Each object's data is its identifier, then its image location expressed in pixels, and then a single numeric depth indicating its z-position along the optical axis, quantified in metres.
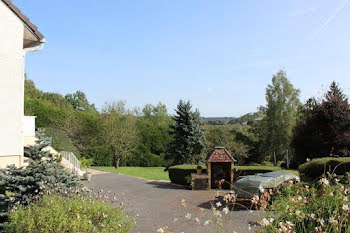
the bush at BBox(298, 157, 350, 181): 10.11
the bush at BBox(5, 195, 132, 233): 4.39
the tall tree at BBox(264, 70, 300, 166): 27.72
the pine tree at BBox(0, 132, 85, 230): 6.25
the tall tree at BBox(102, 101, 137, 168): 23.95
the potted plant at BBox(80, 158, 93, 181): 18.05
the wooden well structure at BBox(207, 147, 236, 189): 14.14
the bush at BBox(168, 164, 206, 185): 15.03
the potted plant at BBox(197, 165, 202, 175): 14.55
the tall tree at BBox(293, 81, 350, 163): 14.59
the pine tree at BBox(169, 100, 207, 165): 19.16
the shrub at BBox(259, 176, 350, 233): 3.06
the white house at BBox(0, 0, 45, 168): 7.22
